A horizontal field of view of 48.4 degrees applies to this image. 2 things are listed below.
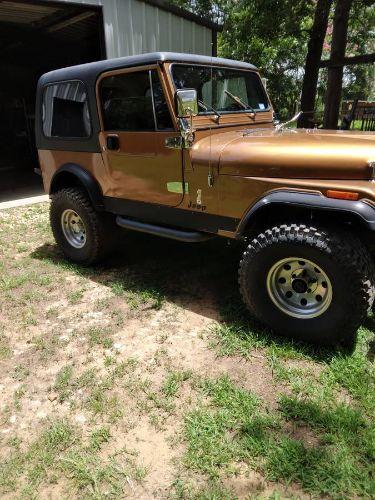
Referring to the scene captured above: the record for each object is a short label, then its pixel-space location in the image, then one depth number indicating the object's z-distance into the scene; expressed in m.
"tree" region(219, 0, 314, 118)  7.97
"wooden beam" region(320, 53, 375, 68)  7.34
